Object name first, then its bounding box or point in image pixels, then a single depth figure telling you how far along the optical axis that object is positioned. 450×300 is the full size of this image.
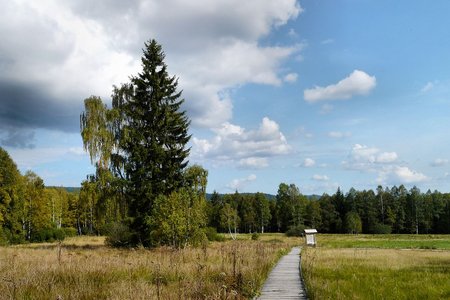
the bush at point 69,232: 61.38
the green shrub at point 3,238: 37.02
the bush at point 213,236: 49.61
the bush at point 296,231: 81.72
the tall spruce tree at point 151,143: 28.86
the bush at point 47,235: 50.53
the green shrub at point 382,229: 99.88
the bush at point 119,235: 29.78
